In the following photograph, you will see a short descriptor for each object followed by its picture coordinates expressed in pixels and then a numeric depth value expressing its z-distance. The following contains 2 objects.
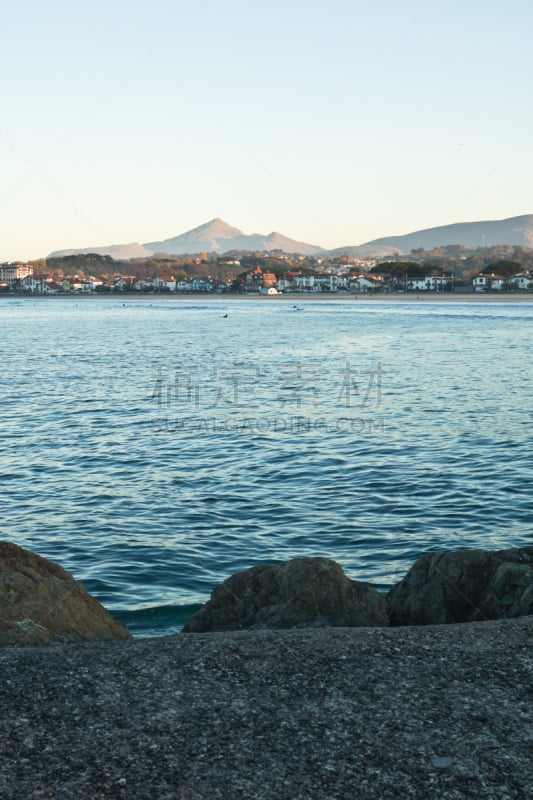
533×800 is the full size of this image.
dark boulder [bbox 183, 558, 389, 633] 9.48
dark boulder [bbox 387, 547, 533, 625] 9.65
